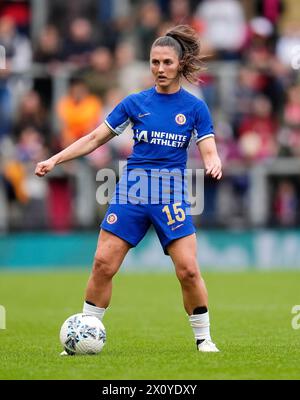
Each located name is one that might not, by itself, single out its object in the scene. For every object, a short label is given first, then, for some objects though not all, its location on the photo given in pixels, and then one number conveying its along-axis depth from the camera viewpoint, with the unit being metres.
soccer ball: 8.71
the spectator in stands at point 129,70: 20.94
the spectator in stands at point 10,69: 20.75
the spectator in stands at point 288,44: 21.61
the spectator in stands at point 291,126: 20.12
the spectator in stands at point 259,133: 20.02
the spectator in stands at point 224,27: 22.02
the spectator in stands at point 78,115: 19.88
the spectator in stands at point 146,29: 21.80
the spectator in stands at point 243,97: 20.64
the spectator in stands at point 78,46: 21.59
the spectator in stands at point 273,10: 22.52
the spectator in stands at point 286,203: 19.91
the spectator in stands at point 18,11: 23.64
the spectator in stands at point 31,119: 20.55
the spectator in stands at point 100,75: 21.19
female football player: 8.73
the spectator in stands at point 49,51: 21.41
